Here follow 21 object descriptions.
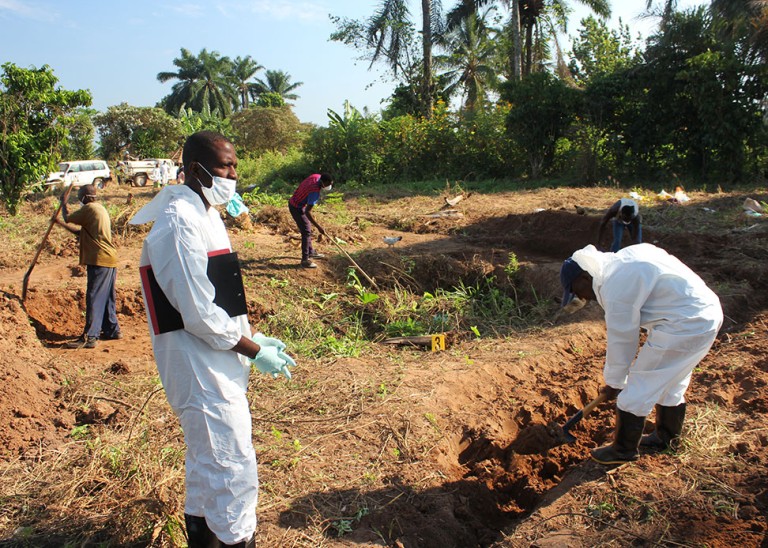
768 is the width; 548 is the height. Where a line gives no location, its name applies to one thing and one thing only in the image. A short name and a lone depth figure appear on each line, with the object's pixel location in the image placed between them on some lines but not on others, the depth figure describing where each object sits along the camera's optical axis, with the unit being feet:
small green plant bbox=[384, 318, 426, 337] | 24.26
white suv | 71.77
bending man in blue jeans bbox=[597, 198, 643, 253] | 21.74
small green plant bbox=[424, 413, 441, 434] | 14.49
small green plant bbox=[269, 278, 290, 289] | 27.25
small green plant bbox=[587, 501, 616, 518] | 10.98
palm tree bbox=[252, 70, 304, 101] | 183.83
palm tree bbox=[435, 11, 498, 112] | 91.20
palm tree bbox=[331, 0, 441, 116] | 75.41
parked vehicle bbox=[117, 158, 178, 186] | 82.28
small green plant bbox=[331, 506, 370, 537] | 10.93
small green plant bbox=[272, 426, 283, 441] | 13.88
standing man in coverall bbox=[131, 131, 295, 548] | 7.88
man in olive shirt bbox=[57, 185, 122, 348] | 21.54
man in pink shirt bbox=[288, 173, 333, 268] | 27.87
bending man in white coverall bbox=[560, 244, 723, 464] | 10.86
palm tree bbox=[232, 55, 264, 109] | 177.99
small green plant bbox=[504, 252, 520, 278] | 28.22
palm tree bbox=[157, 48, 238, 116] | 163.53
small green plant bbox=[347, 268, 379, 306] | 26.11
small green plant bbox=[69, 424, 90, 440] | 14.35
